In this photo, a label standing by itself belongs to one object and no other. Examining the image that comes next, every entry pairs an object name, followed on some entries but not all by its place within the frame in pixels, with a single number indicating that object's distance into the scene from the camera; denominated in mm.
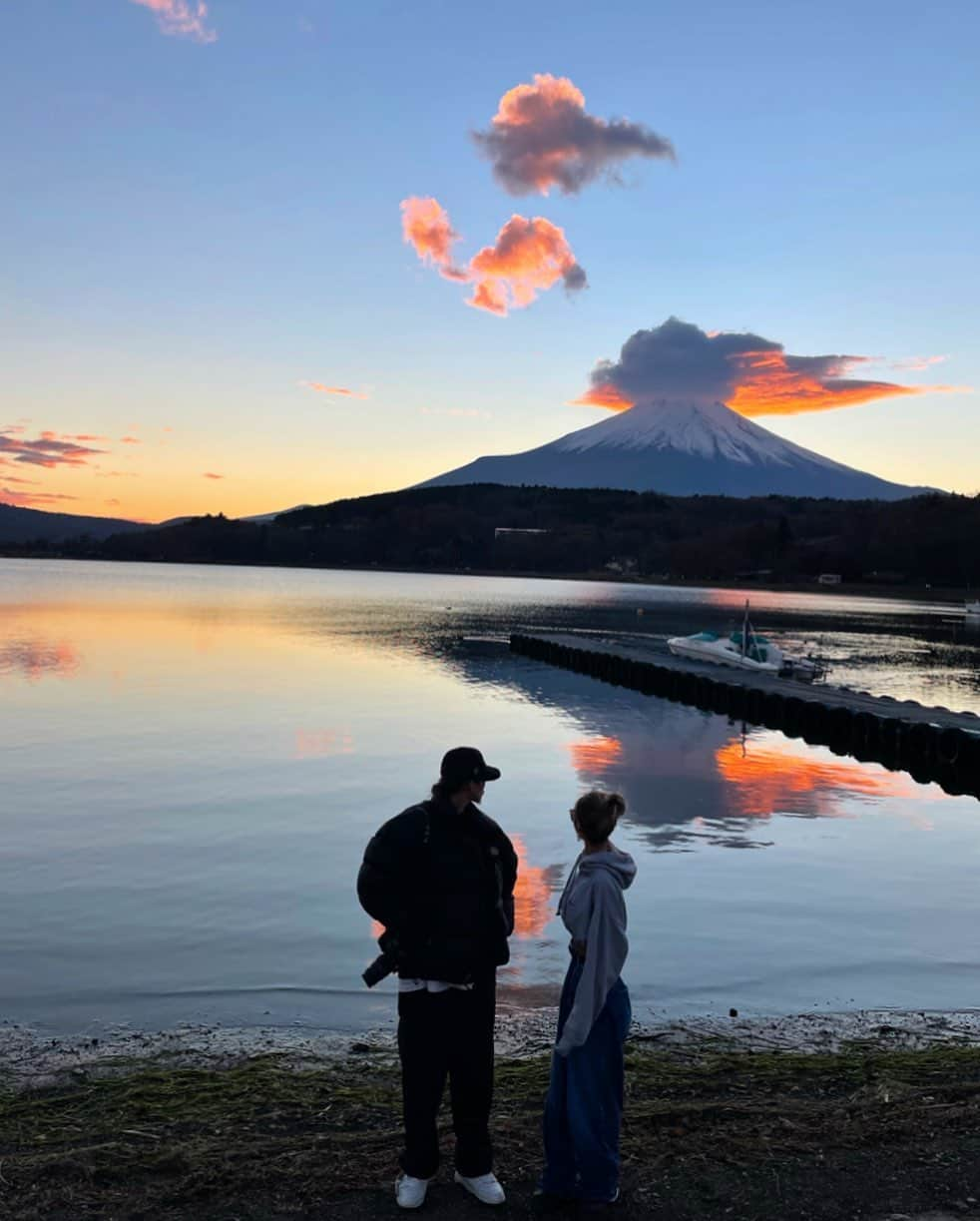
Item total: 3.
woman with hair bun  4926
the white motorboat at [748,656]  45094
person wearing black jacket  4984
